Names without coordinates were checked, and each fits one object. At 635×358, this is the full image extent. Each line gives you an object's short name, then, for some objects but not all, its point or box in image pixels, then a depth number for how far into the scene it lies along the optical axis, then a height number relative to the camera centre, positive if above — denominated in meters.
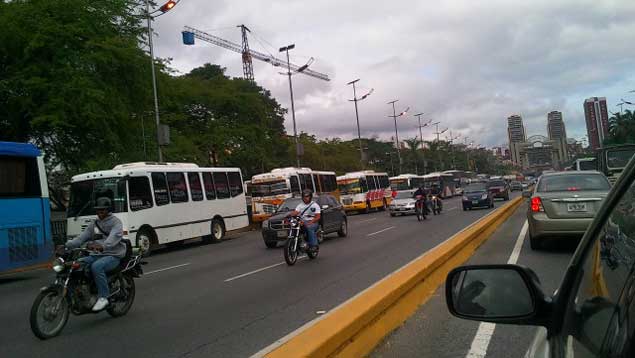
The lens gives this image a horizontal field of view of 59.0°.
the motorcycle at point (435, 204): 28.31 -1.16
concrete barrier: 4.04 -1.09
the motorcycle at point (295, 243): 12.24 -1.04
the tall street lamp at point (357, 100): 58.81 +9.43
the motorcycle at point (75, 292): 6.79 -0.95
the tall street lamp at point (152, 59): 24.52 +6.67
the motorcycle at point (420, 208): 24.83 -1.11
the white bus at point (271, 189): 29.11 +0.48
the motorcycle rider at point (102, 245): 7.40 -0.37
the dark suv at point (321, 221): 16.80 -0.82
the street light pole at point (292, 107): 40.69 +6.72
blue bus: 13.28 +0.42
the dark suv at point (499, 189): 41.28 -1.05
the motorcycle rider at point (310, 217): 12.75 -0.50
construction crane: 68.00 +18.38
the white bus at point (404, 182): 50.69 +0.23
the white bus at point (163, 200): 17.22 +0.35
